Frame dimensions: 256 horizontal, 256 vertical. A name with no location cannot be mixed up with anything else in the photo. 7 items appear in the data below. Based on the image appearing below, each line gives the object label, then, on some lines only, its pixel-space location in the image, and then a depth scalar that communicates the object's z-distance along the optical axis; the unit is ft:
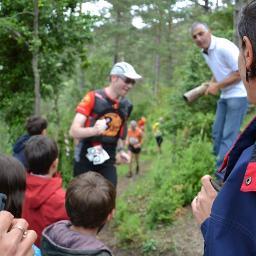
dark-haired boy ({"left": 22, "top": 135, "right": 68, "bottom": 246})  9.98
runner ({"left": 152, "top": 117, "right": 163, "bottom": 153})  53.93
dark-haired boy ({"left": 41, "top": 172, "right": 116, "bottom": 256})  7.72
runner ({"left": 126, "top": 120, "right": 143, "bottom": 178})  46.60
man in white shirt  15.40
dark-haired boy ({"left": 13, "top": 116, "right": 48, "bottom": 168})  14.76
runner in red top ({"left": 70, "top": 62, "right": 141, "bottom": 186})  14.29
